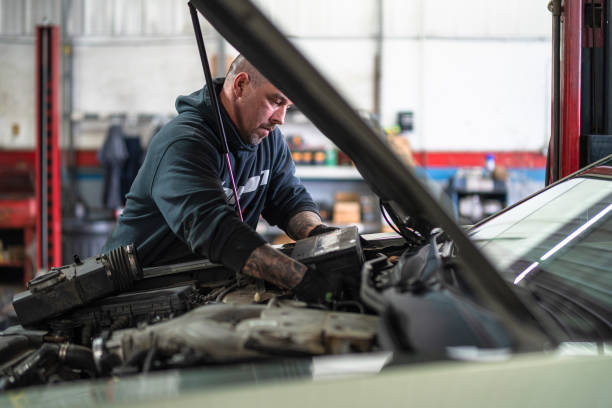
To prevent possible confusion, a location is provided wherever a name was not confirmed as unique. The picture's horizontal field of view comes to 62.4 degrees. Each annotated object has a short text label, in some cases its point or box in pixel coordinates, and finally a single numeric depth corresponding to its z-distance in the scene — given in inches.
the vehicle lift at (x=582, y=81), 92.0
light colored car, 30.8
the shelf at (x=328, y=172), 245.8
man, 57.8
